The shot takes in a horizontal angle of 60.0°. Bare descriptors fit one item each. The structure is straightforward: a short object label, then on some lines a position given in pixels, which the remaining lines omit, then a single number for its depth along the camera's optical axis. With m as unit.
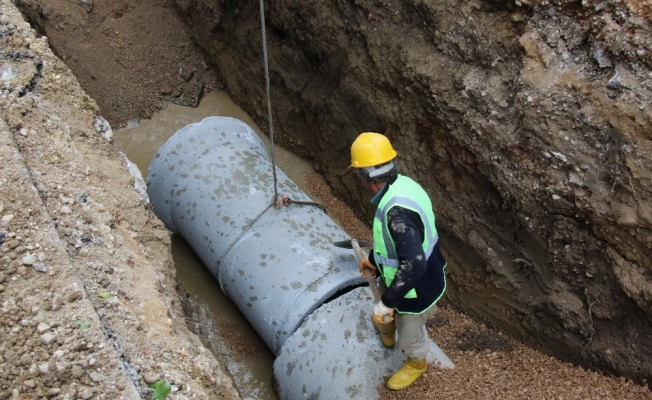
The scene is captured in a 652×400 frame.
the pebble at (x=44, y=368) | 2.55
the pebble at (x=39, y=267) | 2.89
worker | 3.09
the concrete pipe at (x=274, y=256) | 3.71
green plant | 2.64
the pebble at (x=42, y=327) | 2.67
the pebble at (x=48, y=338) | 2.64
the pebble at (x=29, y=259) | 2.89
